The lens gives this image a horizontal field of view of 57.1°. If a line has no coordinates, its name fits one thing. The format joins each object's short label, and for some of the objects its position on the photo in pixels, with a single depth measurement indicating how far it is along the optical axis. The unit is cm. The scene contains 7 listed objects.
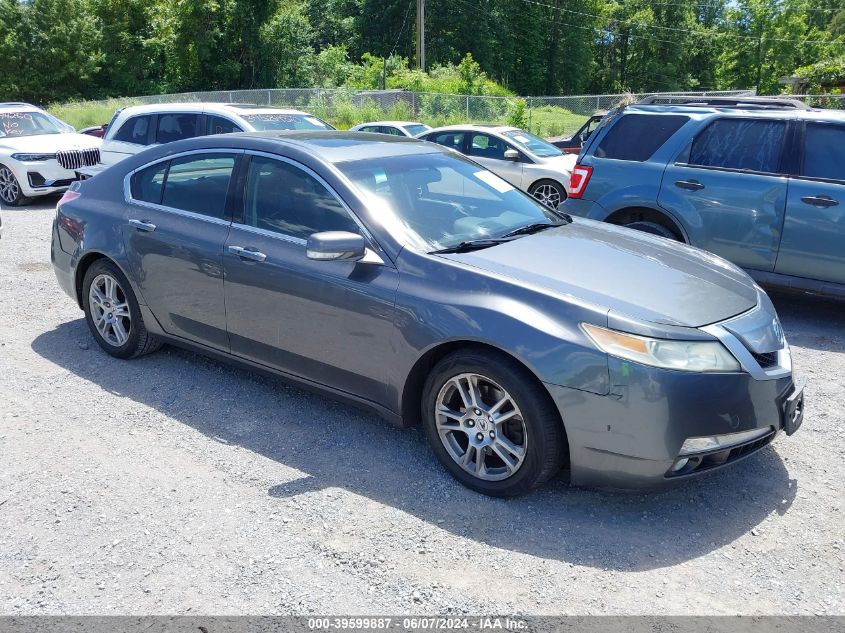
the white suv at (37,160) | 1307
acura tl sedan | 341
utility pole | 3971
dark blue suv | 629
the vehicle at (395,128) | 1686
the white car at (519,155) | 1326
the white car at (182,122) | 1016
